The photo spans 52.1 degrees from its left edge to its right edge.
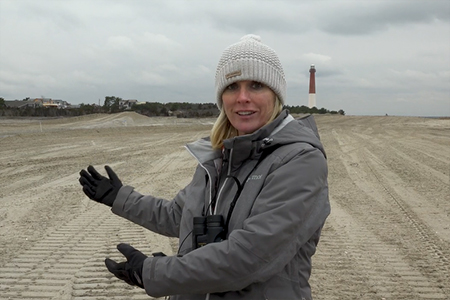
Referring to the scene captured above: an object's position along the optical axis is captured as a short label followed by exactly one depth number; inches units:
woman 62.5
